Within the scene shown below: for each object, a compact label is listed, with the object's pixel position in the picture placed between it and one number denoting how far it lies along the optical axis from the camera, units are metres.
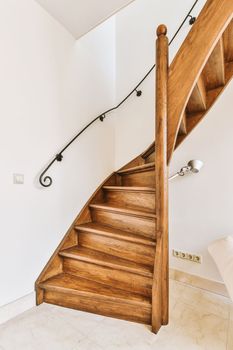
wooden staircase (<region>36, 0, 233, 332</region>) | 1.37
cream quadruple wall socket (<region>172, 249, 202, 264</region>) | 1.89
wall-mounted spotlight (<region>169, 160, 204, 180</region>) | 1.84
